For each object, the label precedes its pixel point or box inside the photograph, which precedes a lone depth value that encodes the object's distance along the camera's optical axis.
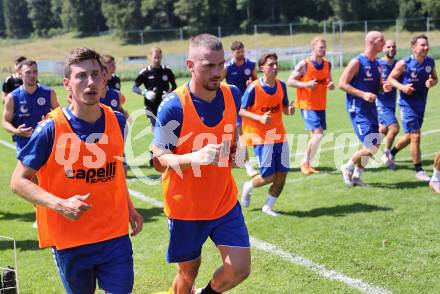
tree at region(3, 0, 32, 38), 115.76
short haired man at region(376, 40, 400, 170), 10.04
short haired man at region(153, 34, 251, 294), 4.05
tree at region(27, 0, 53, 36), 116.75
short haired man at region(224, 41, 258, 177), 11.21
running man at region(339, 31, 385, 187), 8.34
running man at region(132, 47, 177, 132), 11.39
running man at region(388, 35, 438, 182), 9.00
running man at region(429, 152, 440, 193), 8.21
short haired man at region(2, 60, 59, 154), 7.45
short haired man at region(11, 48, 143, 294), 3.47
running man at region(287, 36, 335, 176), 10.23
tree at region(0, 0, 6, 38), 121.19
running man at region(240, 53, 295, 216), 7.35
